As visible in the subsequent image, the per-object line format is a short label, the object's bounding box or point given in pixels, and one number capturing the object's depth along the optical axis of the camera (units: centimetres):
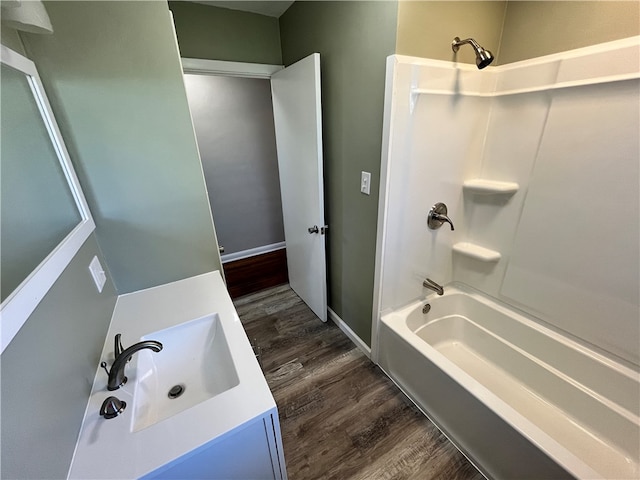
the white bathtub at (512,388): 106
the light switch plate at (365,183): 143
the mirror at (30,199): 60
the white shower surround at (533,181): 110
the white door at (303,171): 162
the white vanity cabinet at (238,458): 68
